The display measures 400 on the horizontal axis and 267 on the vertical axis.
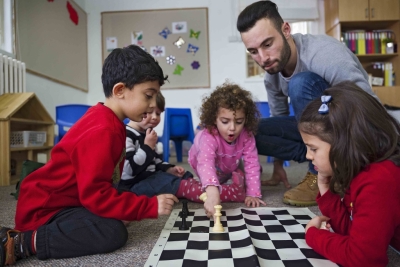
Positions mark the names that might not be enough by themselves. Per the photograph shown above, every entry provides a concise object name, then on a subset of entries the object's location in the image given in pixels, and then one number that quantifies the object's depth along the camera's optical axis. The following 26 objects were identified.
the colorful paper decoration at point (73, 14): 3.46
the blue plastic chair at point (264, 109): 2.90
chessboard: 0.69
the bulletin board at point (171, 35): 3.87
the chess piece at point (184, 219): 0.92
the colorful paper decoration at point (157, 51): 3.87
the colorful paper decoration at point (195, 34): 3.87
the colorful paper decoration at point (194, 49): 3.88
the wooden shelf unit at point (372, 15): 3.48
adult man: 1.19
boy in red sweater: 0.76
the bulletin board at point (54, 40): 2.66
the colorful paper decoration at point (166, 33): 3.87
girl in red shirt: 0.59
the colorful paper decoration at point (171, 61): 3.88
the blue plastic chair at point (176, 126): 2.84
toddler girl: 1.31
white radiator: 2.26
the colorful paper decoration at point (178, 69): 3.88
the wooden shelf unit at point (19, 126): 1.95
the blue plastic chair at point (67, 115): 2.61
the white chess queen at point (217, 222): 0.89
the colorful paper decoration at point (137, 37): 3.87
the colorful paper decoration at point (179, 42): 3.87
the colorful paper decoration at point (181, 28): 3.87
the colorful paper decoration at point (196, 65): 3.89
